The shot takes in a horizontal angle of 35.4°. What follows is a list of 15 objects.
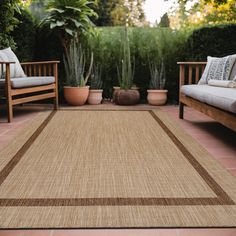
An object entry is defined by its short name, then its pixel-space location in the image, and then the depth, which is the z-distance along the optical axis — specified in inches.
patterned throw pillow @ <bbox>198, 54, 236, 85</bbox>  158.0
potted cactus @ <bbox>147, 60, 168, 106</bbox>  239.1
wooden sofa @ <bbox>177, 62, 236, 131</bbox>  112.0
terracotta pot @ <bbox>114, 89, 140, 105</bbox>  236.2
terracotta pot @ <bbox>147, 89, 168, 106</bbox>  239.0
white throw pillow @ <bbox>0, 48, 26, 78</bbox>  189.2
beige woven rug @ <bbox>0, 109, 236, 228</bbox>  64.7
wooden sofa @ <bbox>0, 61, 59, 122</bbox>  166.2
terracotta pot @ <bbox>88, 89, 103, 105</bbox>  242.2
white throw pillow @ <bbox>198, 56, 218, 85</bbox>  173.2
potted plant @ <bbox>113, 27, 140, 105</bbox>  236.5
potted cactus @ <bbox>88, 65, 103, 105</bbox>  242.4
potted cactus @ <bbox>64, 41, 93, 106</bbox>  231.9
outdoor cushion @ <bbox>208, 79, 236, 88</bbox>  144.4
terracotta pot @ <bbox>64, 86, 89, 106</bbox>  232.2
